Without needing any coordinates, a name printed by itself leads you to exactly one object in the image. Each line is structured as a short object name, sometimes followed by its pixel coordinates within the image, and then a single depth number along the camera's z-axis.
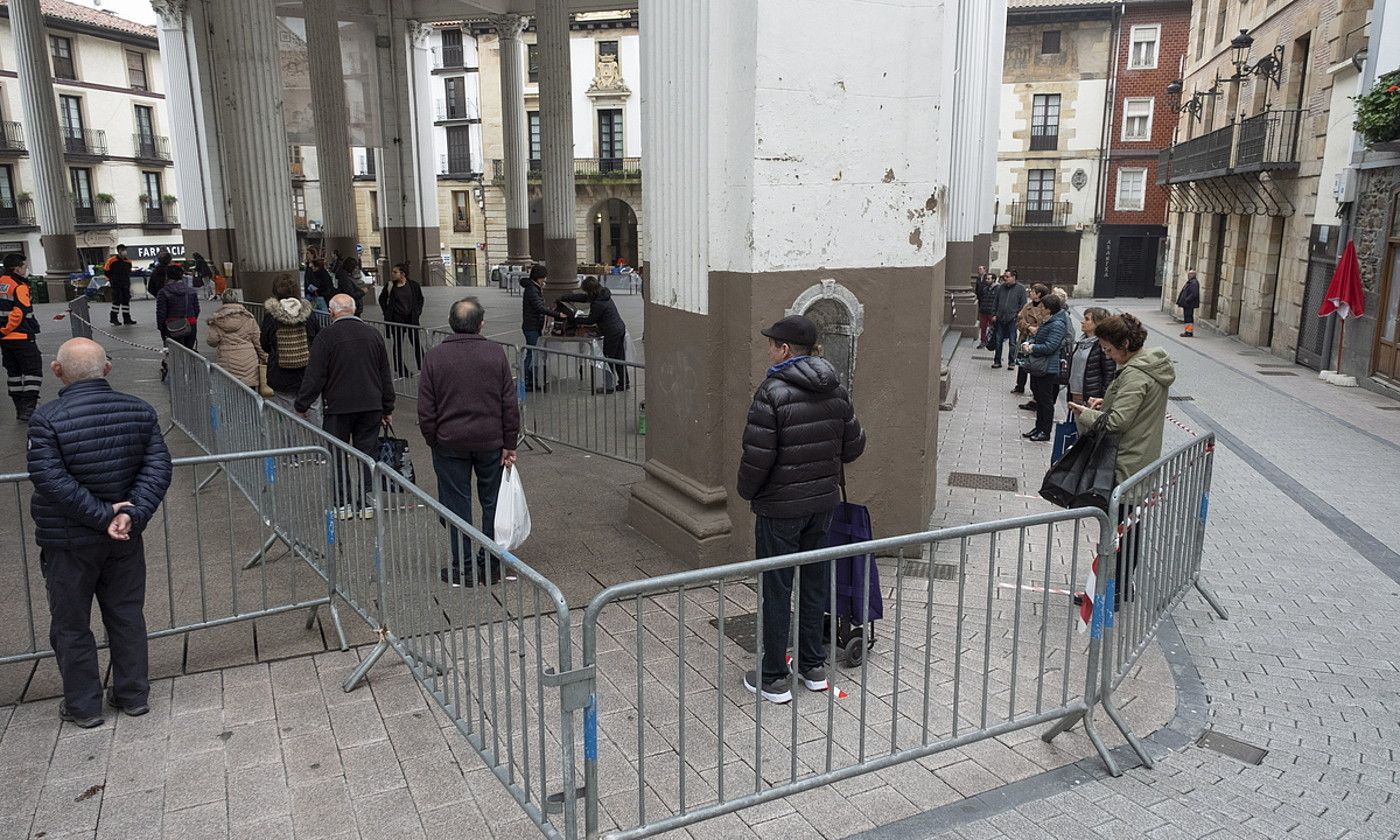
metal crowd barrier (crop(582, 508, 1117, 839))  3.58
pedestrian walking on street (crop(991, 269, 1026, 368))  16.42
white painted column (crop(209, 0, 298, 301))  13.01
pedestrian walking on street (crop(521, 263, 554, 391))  13.35
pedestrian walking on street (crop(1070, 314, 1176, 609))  5.64
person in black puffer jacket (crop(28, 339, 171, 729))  4.18
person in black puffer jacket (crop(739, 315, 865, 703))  4.46
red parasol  16.31
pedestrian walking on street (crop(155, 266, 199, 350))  13.16
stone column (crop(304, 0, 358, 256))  21.30
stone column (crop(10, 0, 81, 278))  22.53
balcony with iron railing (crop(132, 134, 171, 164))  46.59
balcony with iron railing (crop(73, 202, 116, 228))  43.69
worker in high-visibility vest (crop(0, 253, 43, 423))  10.26
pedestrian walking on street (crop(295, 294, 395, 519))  7.04
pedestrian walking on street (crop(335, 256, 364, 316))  14.53
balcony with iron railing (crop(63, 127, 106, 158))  43.38
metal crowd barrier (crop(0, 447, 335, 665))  5.02
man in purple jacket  5.92
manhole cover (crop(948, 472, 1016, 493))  9.20
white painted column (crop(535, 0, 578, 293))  22.48
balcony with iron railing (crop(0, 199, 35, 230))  40.53
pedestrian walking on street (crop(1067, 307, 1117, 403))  7.90
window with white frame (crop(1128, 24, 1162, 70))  40.03
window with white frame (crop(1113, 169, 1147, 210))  41.50
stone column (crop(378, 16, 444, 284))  27.55
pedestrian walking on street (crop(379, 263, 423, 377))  13.63
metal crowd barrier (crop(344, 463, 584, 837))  3.25
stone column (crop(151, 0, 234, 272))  24.67
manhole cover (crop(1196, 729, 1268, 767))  4.41
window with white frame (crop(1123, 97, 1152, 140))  40.81
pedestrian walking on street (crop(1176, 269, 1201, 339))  25.14
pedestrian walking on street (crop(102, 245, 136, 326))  20.03
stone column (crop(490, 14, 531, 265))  28.66
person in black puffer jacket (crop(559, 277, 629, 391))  12.82
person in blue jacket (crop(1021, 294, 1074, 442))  10.68
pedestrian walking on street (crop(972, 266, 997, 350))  19.45
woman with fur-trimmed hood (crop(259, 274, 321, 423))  8.48
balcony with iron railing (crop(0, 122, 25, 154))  40.25
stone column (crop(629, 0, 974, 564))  5.93
